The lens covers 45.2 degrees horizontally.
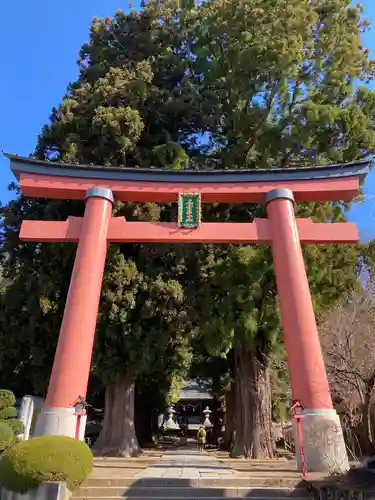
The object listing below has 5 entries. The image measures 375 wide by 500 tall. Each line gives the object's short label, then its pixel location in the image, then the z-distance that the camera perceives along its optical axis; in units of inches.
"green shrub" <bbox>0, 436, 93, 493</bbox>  197.3
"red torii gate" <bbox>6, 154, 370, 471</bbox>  297.3
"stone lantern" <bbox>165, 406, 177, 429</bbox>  1309.1
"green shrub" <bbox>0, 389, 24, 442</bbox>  339.9
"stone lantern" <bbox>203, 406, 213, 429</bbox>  1100.2
